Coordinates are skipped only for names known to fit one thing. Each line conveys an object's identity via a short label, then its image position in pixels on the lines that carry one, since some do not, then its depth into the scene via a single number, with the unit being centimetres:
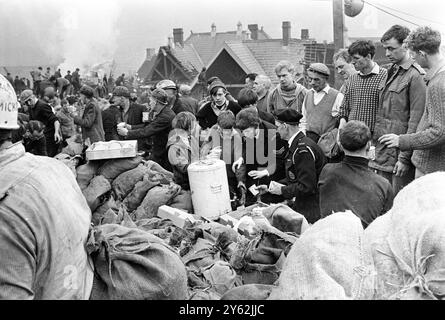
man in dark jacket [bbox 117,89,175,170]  754
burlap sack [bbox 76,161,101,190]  565
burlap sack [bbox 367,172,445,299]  221
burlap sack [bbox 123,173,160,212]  595
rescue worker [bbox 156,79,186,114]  827
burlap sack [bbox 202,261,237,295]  324
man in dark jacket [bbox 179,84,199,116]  872
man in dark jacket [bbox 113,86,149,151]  950
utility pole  993
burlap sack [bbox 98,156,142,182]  593
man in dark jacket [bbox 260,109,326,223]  480
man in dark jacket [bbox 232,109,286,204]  569
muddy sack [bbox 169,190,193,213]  575
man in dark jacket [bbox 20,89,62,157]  1055
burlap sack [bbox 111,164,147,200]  596
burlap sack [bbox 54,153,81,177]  568
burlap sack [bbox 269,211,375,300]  223
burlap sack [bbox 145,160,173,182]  661
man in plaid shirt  548
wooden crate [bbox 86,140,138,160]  588
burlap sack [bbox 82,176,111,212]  494
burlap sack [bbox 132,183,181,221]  573
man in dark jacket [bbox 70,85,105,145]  920
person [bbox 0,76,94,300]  211
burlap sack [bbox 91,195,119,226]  482
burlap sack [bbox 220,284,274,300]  252
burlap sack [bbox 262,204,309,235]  365
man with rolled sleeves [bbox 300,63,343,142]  632
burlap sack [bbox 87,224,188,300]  258
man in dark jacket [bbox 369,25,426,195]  486
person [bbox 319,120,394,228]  379
